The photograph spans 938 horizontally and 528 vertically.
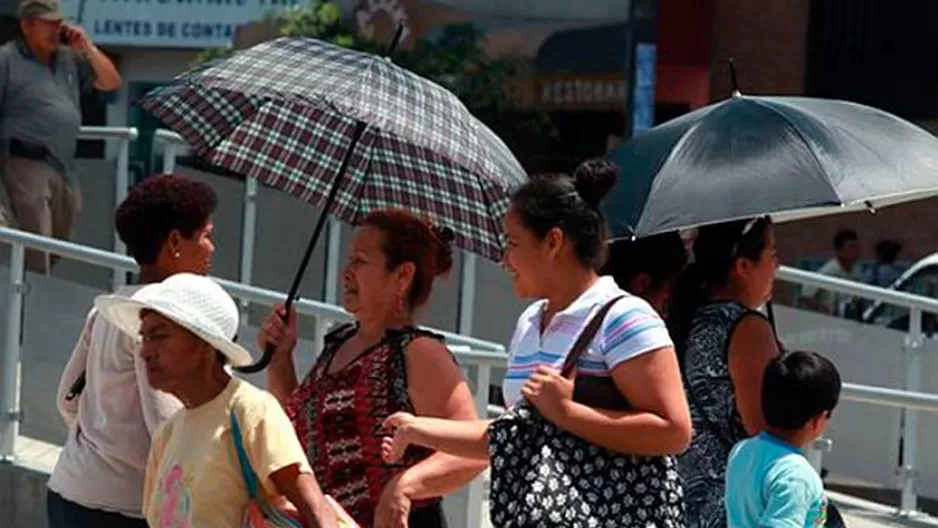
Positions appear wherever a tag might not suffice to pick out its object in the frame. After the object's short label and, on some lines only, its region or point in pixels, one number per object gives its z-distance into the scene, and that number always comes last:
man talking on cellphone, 21.53
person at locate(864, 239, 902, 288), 36.44
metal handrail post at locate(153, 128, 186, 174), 23.39
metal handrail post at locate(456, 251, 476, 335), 23.19
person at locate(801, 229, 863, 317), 25.10
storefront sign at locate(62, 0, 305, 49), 45.49
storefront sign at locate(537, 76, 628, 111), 43.10
